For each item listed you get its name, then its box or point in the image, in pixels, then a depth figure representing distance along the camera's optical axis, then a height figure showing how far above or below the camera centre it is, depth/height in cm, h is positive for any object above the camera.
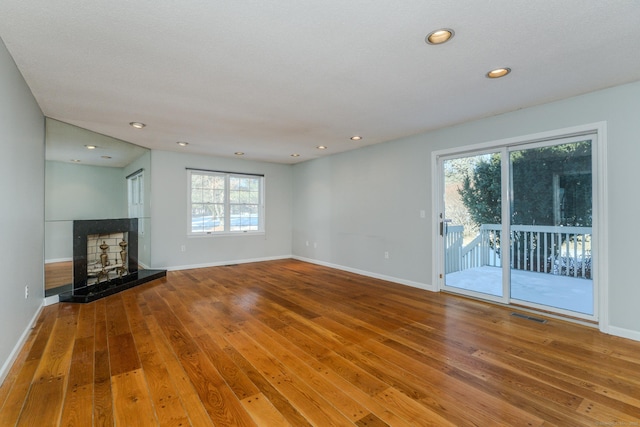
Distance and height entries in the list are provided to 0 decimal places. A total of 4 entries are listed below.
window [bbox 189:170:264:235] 610 +30
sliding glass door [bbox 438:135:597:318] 315 -13
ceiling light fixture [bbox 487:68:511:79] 249 +125
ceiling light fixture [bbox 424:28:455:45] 195 +125
